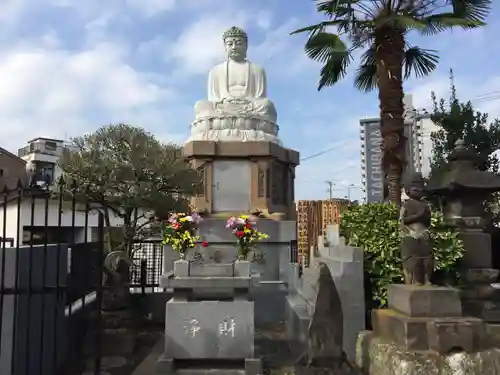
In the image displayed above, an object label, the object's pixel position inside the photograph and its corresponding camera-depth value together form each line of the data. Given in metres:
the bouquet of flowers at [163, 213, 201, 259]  7.36
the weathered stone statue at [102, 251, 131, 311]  8.27
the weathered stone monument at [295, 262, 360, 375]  5.26
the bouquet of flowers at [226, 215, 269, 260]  7.40
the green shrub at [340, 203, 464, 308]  6.93
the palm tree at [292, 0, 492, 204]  9.42
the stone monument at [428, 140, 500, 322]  7.15
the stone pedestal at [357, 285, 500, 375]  5.28
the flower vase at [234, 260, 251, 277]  6.62
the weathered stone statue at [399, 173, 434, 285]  5.81
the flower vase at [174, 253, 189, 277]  6.58
